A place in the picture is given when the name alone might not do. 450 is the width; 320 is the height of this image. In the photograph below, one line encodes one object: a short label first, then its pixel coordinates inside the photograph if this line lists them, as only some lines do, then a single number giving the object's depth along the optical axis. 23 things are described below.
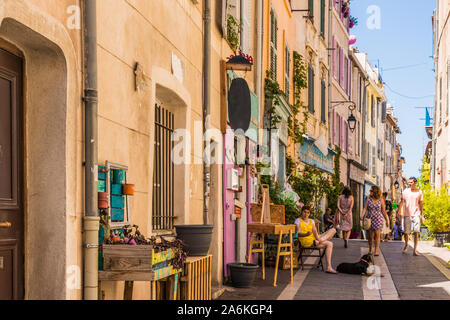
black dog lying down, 11.52
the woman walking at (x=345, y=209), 16.65
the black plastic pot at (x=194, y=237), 7.20
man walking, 14.47
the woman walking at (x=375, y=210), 13.69
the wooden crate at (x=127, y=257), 5.04
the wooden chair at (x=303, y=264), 12.28
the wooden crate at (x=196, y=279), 6.57
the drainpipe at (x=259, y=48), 13.22
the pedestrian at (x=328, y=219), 23.34
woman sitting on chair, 12.09
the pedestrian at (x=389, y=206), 25.95
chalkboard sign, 10.72
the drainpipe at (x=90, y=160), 4.94
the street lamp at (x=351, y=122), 25.60
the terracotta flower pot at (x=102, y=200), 5.23
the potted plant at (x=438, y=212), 16.72
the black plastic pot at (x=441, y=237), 17.18
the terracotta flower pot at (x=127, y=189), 5.76
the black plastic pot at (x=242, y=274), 9.70
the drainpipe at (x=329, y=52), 25.81
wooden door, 4.41
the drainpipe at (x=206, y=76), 9.12
